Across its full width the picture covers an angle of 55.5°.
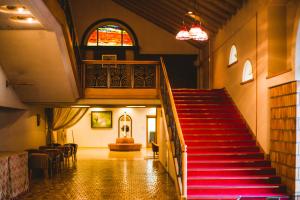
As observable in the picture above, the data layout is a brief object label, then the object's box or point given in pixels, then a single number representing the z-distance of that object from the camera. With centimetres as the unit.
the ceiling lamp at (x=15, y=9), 484
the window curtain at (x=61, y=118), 1064
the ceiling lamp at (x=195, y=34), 592
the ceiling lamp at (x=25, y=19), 530
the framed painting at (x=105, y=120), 1481
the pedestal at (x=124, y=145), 1368
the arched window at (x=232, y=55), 768
